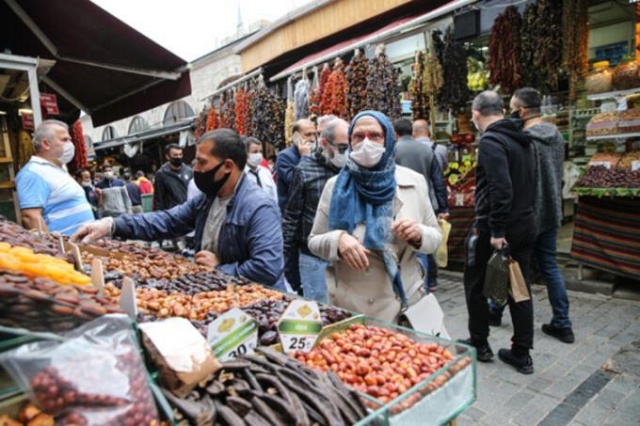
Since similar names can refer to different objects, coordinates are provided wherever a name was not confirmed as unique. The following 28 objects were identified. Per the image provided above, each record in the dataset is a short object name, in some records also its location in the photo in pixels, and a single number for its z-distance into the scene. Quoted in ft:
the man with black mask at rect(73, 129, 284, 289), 8.50
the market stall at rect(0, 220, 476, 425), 3.21
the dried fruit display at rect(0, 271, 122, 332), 3.56
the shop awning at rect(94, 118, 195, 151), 47.09
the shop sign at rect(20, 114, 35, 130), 20.70
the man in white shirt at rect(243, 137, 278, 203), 17.02
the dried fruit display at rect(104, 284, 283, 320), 6.03
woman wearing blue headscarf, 7.68
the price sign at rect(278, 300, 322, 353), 5.14
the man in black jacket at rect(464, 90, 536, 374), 10.73
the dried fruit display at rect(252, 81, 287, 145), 25.05
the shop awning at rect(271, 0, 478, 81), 16.03
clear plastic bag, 3.09
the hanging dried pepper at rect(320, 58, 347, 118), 19.90
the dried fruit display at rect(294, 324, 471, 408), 4.62
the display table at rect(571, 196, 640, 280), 15.92
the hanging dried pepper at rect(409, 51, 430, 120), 20.59
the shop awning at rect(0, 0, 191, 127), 19.22
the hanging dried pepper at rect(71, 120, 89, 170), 28.48
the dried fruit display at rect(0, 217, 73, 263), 7.22
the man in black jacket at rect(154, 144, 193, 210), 21.02
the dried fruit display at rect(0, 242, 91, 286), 4.46
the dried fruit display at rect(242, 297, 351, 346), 5.44
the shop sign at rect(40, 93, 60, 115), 21.21
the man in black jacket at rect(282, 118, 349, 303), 10.85
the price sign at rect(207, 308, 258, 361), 4.61
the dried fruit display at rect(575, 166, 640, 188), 15.74
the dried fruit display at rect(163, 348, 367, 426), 3.85
